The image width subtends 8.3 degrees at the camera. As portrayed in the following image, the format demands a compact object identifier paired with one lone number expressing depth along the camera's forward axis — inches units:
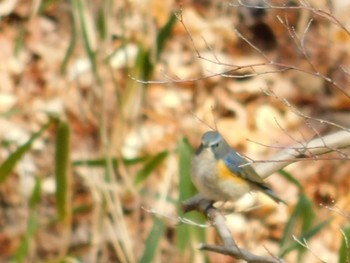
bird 333.4
